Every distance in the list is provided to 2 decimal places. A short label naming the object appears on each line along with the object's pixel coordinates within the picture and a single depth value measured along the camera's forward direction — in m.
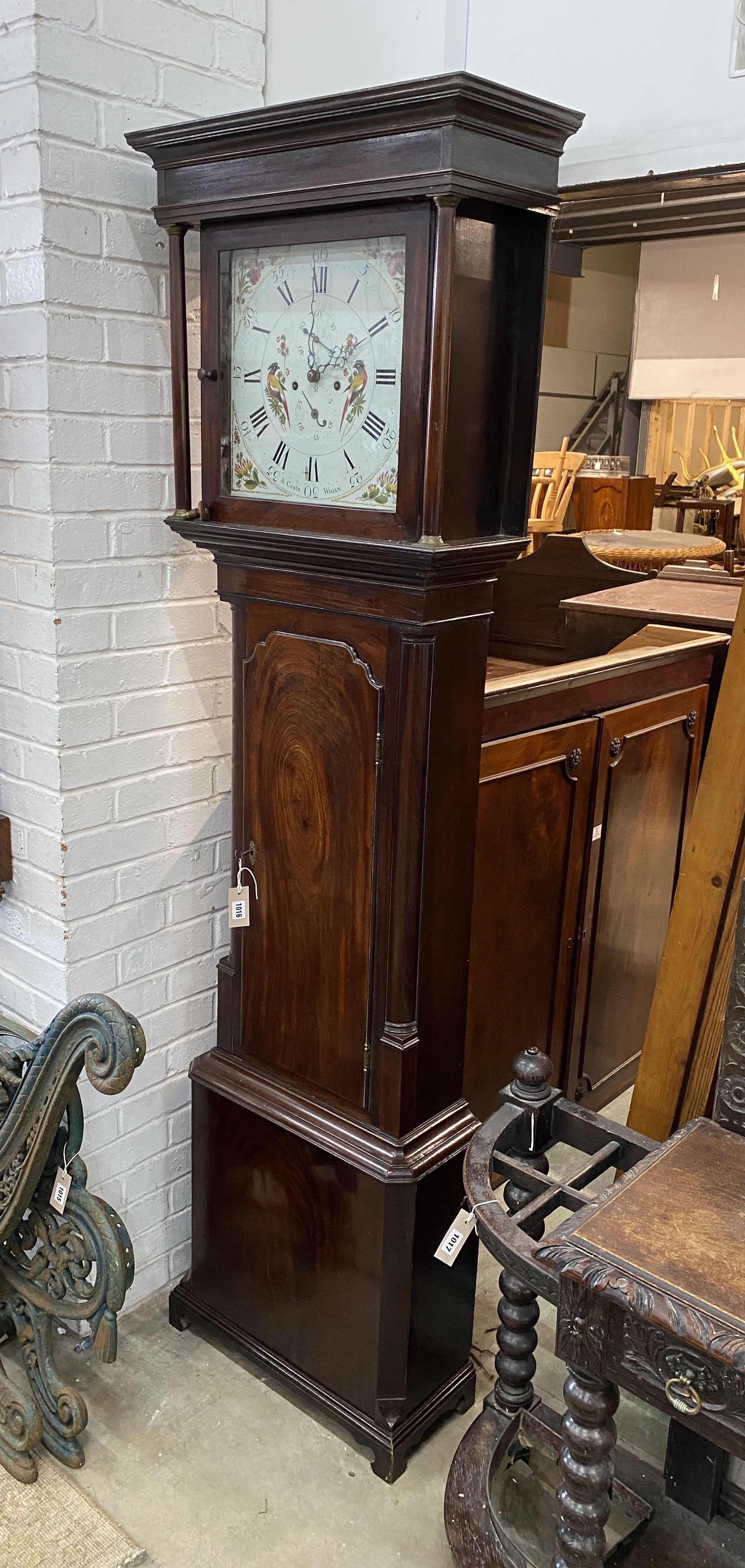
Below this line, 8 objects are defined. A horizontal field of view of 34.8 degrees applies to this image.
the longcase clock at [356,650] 1.42
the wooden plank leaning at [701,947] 1.89
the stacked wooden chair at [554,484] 4.69
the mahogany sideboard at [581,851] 2.17
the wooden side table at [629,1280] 1.18
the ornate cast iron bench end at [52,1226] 1.55
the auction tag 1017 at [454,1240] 1.70
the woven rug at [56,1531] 1.61
